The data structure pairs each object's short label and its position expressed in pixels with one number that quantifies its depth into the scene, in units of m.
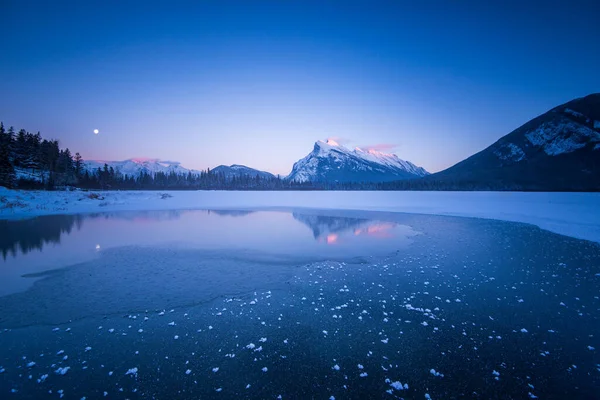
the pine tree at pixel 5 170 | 53.69
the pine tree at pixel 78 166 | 98.85
